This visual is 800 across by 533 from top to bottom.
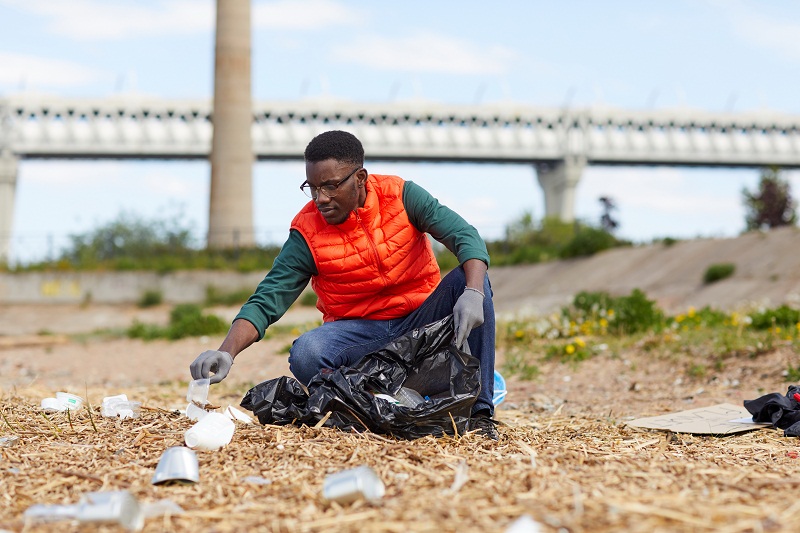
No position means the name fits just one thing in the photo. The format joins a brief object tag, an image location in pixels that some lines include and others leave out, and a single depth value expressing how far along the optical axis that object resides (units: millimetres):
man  3963
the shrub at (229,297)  22344
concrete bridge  40281
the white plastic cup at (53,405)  4578
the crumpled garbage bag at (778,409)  4496
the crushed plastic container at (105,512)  2449
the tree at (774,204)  28203
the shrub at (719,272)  15203
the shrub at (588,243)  20922
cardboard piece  4500
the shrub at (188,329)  14000
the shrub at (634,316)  9094
